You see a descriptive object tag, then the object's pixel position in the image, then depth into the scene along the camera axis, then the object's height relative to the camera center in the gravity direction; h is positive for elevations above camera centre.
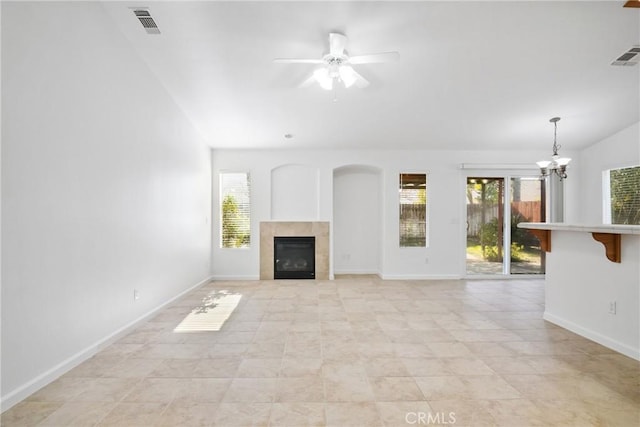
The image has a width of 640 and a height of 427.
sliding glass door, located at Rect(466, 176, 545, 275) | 6.36 -0.12
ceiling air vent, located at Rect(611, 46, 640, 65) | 3.49 +1.83
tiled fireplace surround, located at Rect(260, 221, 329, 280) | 6.24 -0.35
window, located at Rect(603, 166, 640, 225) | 5.50 +0.40
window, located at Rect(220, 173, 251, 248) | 6.30 +0.18
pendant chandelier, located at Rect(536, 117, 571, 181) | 4.36 +0.77
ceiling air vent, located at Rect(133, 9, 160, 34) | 3.01 +1.95
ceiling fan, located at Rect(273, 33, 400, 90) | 2.94 +1.50
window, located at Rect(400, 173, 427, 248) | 6.38 +0.19
